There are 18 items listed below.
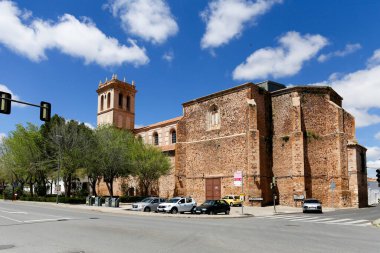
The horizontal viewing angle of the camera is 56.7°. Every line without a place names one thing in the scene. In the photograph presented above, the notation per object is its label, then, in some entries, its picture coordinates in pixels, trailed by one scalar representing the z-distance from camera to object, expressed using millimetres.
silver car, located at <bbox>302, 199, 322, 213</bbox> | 29328
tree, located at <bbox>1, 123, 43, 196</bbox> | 44875
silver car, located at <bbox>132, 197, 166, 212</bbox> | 29000
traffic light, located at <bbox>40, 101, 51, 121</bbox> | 15825
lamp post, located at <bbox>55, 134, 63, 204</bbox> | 38062
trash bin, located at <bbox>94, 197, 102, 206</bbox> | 35100
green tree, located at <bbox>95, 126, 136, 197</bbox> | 39781
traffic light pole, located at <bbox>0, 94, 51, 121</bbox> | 14184
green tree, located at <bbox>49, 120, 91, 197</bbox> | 40188
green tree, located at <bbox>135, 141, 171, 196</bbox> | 42625
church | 36062
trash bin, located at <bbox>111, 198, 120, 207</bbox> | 33781
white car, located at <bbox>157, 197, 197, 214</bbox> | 27394
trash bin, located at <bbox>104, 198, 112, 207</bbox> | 34216
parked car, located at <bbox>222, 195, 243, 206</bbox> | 36125
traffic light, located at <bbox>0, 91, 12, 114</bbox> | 14180
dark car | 26562
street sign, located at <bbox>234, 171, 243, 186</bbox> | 26250
